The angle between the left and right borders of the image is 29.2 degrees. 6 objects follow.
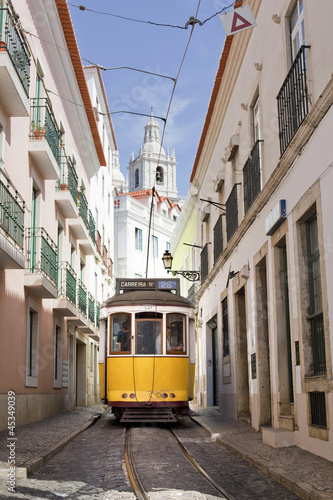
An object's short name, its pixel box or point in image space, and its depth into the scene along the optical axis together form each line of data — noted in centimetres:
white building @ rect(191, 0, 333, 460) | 746
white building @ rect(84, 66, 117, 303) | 2683
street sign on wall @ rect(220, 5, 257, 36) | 857
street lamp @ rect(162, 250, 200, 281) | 2003
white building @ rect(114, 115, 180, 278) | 4550
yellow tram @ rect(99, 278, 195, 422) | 1242
